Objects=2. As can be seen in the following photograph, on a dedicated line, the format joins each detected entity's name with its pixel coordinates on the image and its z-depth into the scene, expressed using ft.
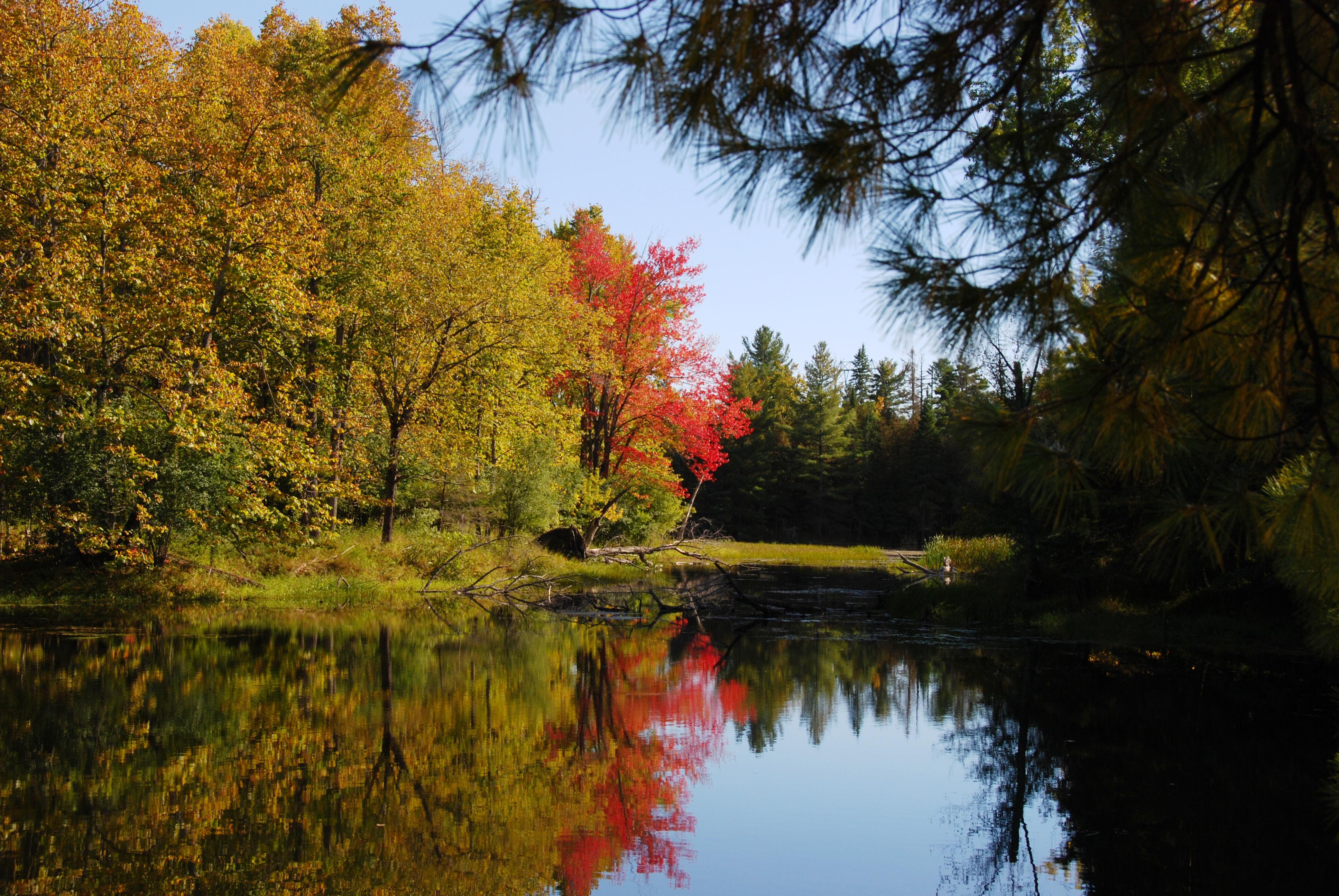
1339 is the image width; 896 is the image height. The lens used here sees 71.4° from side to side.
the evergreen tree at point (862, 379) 266.16
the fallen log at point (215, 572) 55.16
